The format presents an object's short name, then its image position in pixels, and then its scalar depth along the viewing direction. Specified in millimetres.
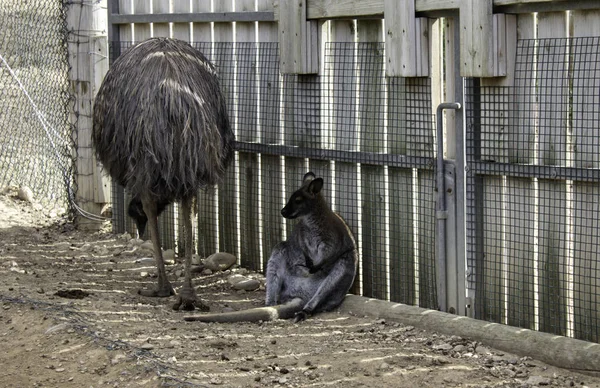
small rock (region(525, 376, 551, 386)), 11352
